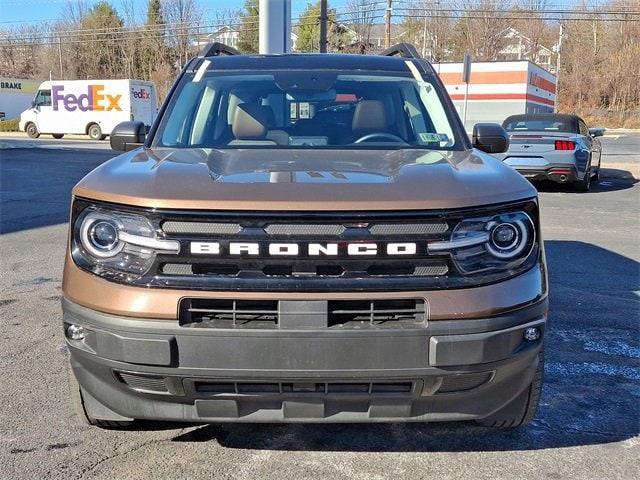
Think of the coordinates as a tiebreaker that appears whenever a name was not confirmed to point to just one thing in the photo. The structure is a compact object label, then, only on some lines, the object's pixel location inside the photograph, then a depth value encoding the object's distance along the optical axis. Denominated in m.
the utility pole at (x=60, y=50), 67.46
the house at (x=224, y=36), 61.12
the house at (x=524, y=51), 68.31
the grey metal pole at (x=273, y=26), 9.48
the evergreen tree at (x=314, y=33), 59.94
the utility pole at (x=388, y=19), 37.16
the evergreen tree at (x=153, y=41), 65.31
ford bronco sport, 2.28
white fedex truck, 32.53
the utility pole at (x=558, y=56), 64.06
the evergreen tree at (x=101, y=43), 68.44
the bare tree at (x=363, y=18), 54.81
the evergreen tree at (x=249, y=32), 60.41
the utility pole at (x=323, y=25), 29.45
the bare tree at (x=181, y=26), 63.22
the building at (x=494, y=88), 37.41
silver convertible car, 11.55
